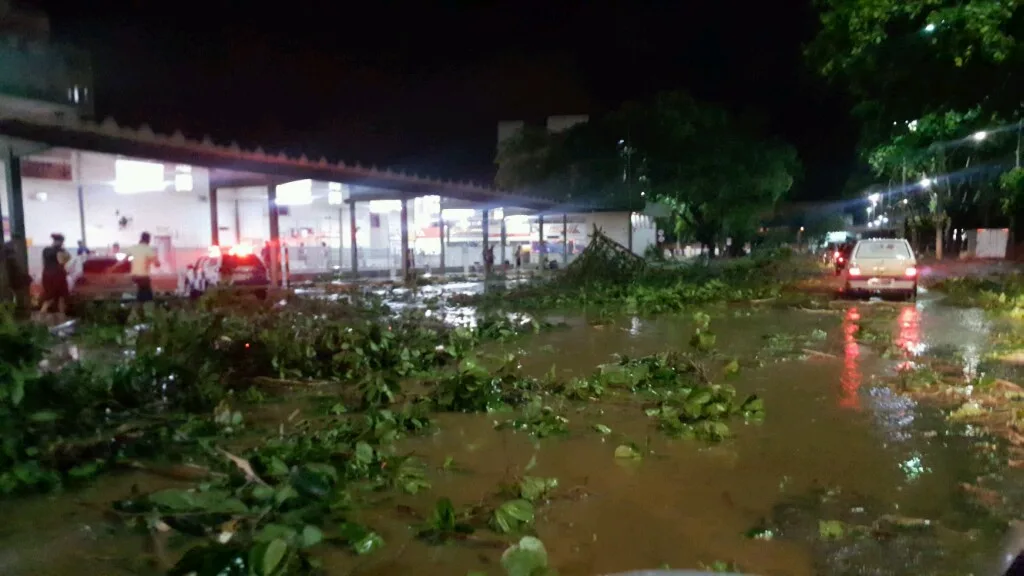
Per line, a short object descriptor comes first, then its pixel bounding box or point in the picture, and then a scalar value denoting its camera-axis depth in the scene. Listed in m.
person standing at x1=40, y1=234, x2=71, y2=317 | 16.02
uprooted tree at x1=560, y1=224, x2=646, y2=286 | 24.59
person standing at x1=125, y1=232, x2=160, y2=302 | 17.70
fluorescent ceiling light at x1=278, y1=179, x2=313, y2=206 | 30.67
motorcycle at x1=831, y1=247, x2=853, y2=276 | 30.47
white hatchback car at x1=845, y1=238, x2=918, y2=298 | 19.47
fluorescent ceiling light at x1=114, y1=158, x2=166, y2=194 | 26.14
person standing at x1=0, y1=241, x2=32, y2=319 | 15.32
